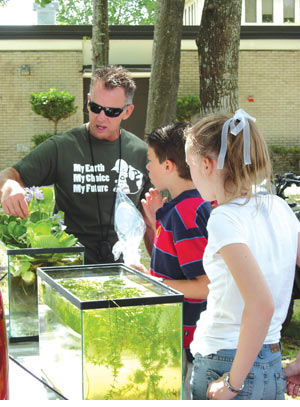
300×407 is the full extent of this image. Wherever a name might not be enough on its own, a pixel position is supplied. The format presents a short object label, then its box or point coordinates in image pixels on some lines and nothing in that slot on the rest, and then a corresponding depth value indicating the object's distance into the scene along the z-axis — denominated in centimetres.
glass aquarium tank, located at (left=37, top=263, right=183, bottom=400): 156
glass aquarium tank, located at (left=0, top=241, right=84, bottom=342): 235
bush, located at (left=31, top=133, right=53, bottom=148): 2287
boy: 224
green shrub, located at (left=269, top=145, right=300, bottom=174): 2405
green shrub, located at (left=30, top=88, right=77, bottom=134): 2211
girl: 182
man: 324
